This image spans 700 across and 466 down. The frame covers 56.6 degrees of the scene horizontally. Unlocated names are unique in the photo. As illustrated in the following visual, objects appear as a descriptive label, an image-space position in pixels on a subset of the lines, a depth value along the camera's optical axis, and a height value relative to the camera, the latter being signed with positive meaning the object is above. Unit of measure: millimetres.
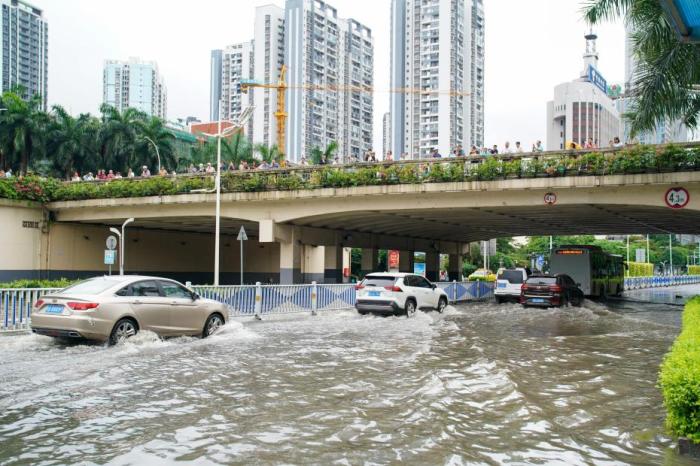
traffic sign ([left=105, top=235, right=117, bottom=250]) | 27422 +385
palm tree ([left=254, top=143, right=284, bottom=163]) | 57750 +9206
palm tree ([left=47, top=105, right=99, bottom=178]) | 54469 +9411
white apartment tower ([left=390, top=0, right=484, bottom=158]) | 112562 +32590
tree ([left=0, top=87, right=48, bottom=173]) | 50781 +9748
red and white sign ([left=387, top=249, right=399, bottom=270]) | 71500 -692
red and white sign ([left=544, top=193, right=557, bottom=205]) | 25191 +2202
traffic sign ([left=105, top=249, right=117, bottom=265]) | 28103 -177
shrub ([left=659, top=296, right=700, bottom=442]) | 6102 -1319
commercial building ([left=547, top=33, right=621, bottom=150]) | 136750 +31589
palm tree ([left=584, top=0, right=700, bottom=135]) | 18156 +5605
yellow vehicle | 51812 -1838
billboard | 136000 +38167
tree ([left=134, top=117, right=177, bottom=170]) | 57250 +9731
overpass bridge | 24453 +1849
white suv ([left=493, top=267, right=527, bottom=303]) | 32344 -1483
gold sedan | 12523 -1189
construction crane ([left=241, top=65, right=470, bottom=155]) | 80312 +28085
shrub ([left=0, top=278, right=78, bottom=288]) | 20020 -1031
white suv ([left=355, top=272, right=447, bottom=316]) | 21547 -1355
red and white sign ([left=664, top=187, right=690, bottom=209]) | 22859 +2057
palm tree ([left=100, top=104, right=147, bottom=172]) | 56438 +10033
